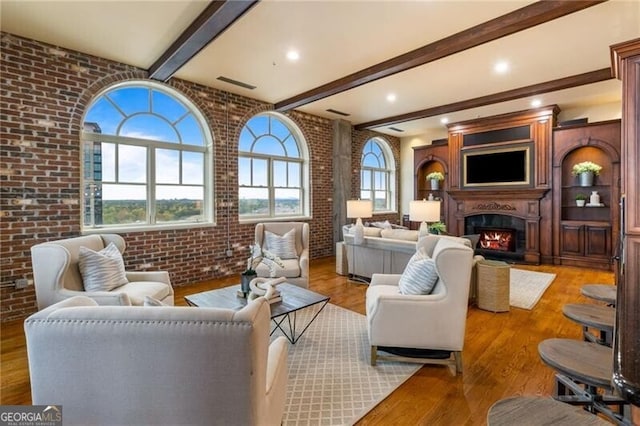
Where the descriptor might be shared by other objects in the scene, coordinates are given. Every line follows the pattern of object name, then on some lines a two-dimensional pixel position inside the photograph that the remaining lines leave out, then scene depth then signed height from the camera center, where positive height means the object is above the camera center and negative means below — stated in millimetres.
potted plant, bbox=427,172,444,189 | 7621 +830
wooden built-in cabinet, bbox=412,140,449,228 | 7426 +1163
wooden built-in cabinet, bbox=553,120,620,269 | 5184 +273
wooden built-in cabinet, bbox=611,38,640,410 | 2232 +515
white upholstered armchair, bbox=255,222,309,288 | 3615 -479
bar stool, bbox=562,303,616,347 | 1670 -623
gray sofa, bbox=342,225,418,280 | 4008 -569
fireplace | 6254 -506
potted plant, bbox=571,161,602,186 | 5363 +709
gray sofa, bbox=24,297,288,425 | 924 -477
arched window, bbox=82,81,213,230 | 3891 +742
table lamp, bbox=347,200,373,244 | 4441 -14
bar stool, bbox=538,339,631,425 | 1195 -651
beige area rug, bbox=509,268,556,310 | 3672 -1085
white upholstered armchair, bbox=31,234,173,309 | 2301 -571
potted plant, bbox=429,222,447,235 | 4923 -295
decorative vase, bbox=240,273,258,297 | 2523 -596
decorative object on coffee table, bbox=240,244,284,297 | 2531 -483
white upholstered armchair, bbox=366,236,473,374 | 2127 -766
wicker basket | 3344 -853
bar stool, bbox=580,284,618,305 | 2007 -583
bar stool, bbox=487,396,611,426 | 833 -588
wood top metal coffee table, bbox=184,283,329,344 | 2365 -744
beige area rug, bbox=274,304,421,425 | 1788 -1181
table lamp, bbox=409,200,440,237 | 3832 +0
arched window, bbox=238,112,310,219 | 5438 +820
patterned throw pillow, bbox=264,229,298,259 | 4004 -451
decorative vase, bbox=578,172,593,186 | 5371 +585
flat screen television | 5980 +948
